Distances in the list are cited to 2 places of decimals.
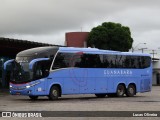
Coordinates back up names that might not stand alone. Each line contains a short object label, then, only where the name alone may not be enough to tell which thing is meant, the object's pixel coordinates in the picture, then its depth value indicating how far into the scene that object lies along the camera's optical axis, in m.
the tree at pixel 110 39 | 85.25
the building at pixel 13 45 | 44.25
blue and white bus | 26.92
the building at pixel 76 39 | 88.70
